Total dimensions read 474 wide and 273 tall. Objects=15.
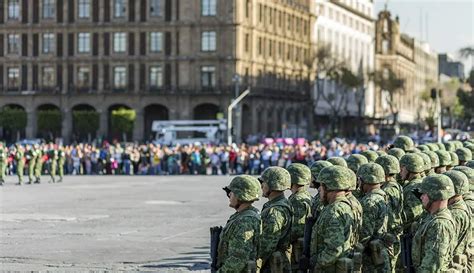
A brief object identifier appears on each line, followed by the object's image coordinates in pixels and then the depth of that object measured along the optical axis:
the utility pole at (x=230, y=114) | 73.55
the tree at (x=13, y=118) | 90.12
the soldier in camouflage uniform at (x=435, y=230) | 10.17
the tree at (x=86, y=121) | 89.38
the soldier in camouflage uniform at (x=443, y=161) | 17.15
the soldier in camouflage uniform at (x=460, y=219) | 10.68
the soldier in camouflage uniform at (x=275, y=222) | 11.33
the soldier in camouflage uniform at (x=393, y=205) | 12.36
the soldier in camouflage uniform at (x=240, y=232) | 10.71
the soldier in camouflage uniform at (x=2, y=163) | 43.06
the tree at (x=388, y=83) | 118.69
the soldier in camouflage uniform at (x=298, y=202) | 11.98
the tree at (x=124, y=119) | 88.19
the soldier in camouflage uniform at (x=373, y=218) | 11.75
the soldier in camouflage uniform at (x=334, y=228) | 10.88
